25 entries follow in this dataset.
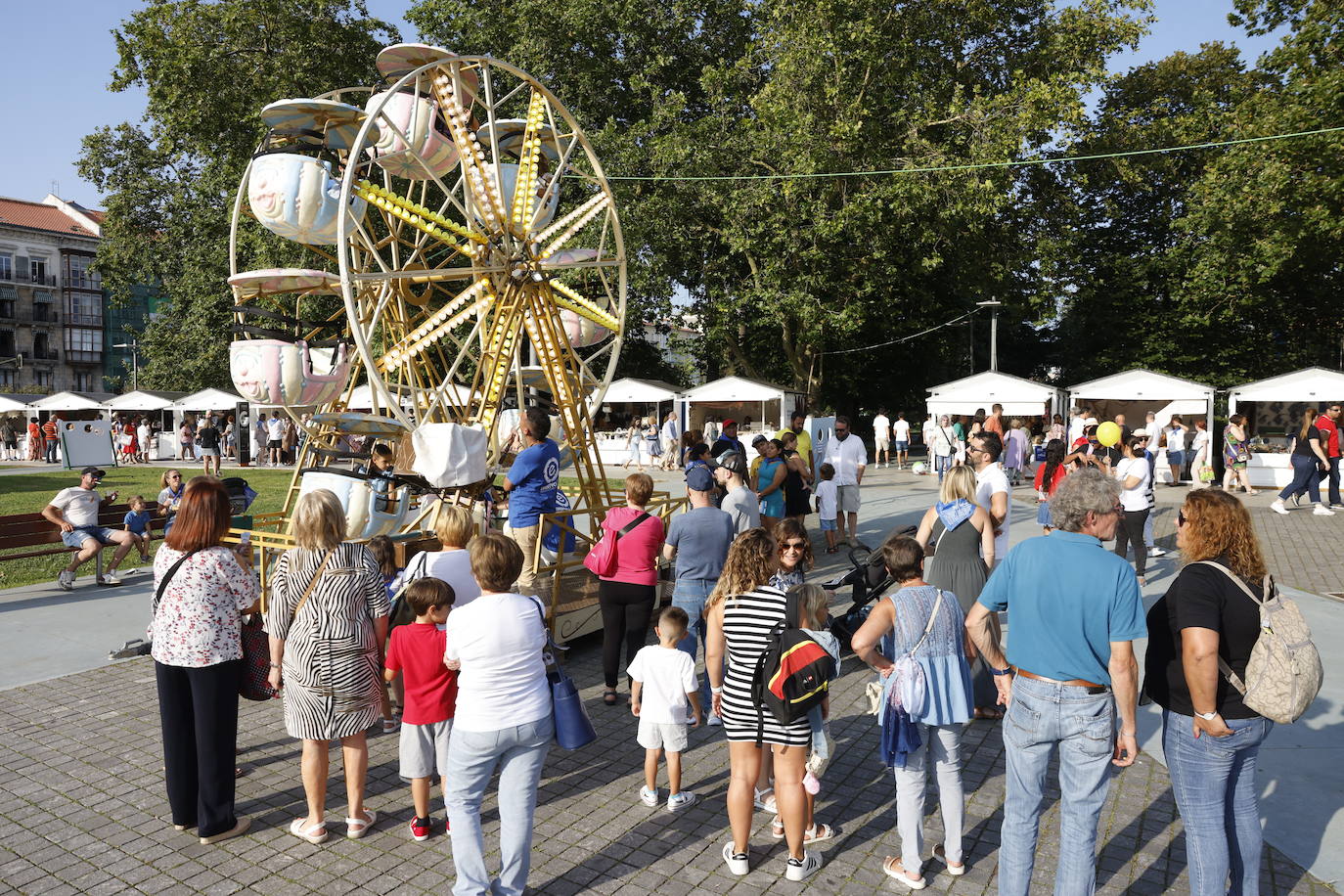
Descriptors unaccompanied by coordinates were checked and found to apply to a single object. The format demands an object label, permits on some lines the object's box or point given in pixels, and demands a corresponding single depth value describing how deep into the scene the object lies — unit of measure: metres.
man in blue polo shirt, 3.28
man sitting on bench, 9.59
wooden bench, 9.64
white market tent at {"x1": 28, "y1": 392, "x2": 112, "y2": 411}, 34.31
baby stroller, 5.98
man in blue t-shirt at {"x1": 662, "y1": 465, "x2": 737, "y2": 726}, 5.78
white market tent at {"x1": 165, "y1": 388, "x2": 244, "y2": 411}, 29.77
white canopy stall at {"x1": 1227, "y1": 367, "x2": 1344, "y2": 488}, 19.64
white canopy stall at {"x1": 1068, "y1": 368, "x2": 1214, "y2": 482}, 21.11
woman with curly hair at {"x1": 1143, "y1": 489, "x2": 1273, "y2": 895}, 3.25
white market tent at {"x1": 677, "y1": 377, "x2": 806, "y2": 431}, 25.02
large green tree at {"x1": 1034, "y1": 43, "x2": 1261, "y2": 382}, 26.92
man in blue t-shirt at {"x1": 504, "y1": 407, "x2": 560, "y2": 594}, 6.99
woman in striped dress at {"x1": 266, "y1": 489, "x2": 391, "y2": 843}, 4.08
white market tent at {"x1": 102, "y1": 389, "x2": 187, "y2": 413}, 32.37
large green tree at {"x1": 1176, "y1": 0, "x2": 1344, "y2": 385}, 20.33
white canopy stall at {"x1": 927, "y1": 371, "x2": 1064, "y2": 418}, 23.73
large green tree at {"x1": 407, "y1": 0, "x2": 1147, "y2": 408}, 22.77
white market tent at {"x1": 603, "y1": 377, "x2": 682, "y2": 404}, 26.92
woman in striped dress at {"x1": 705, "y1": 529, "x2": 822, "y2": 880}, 3.80
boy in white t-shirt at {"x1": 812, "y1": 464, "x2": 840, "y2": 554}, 11.94
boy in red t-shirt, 4.08
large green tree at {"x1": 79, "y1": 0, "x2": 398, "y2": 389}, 26.16
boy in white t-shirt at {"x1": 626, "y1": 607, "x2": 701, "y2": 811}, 4.51
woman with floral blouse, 4.11
